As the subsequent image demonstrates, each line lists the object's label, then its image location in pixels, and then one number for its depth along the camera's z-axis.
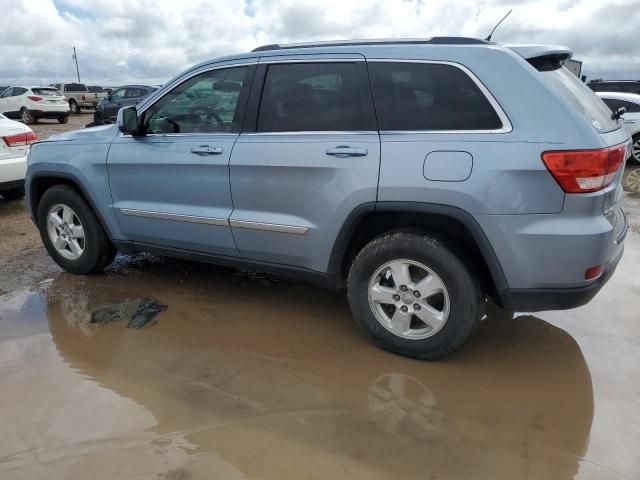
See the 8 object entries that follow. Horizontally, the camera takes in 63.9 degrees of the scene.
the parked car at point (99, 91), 30.50
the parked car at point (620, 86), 13.29
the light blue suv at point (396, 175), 2.63
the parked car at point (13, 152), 6.59
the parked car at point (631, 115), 10.17
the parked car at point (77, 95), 29.48
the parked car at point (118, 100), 19.72
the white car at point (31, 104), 21.55
